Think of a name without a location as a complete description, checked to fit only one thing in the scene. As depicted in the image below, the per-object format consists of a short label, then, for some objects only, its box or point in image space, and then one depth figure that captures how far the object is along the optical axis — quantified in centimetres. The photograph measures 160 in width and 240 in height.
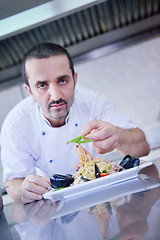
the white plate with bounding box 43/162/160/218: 87
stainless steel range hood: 191
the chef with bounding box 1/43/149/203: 156
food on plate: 117
